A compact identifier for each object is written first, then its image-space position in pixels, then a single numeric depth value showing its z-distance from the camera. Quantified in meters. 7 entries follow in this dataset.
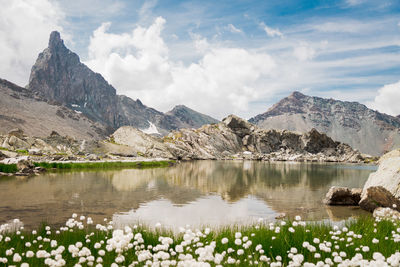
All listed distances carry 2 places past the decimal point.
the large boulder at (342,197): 30.78
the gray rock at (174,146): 125.62
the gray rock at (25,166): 49.99
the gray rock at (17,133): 106.50
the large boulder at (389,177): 28.09
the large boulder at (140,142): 125.06
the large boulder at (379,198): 26.50
